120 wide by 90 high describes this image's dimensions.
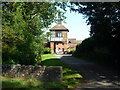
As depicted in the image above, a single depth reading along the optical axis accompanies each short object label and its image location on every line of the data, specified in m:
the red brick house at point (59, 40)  56.97
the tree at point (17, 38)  11.45
